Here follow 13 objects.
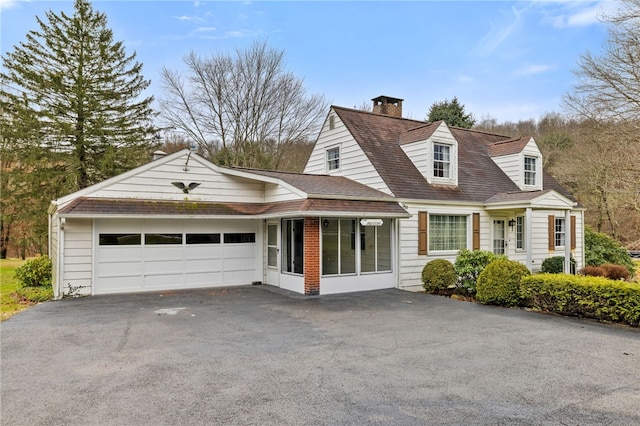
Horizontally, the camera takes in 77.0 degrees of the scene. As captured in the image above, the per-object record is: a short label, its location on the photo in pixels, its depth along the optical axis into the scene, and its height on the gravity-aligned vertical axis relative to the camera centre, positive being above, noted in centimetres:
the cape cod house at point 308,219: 1115 -24
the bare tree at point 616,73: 1361 +492
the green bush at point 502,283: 994 -179
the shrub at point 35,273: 1262 -195
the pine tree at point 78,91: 1914 +587
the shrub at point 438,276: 1224 -197
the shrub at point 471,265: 1210 -162
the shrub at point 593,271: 1511 -226
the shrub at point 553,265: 1542 -205
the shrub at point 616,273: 1544 -237
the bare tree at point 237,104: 2489 +680
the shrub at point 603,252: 1864 -189
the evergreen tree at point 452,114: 2752 +681
